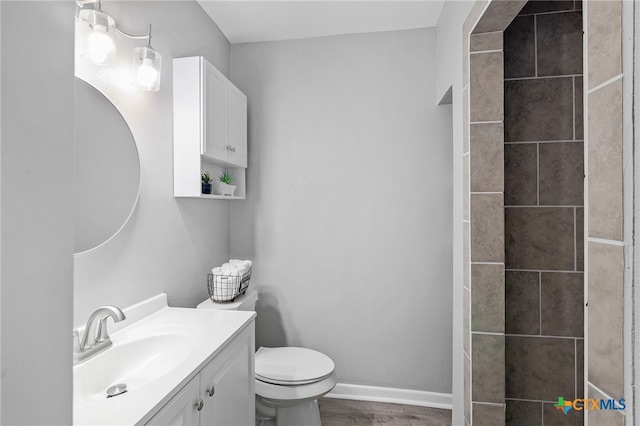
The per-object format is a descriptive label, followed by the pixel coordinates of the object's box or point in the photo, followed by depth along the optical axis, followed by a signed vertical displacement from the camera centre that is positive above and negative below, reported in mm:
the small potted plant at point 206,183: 1836 +165
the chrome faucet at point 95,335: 1087 -419
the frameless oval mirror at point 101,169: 1218 +171
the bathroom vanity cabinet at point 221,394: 974 -615
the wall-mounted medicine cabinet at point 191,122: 1747 +476
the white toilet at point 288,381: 1751 -886
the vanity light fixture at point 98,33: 1142 +621
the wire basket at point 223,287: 1837 -403
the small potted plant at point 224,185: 2039 +170
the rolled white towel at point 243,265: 1928 -299
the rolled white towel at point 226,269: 1860 -312
